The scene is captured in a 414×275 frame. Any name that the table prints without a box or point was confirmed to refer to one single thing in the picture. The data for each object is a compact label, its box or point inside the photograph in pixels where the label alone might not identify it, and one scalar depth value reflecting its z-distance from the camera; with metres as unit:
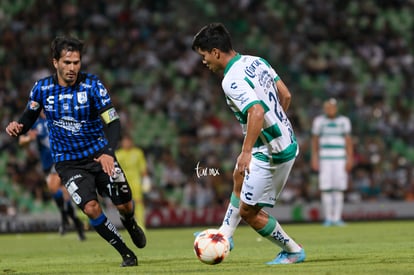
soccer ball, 16.89
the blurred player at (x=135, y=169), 36.59
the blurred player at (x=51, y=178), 30.86
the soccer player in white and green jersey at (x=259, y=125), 16.12
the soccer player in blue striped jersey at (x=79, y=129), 18.34
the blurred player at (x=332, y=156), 36.50
